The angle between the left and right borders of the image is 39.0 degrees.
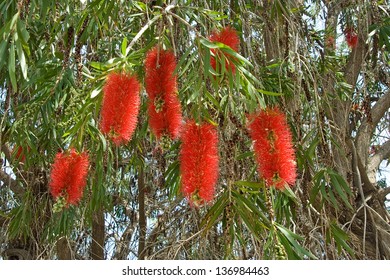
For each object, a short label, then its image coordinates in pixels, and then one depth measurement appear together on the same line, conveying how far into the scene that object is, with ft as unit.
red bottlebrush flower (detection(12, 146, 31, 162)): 8.11
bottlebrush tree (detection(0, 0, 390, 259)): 4.85
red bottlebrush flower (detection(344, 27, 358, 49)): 10.51
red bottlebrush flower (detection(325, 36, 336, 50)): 10.83
